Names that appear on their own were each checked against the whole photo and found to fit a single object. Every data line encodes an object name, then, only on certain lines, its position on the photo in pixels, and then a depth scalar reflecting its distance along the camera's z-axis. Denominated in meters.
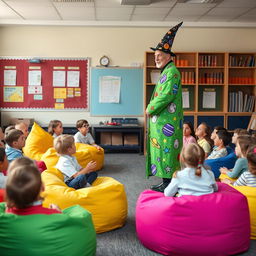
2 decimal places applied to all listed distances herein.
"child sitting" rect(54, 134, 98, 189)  2.95
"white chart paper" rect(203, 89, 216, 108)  7.21
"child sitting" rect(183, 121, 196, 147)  4.71
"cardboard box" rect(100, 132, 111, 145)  7.03
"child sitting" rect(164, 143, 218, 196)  2.29
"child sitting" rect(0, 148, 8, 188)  2.51
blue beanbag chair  4.09
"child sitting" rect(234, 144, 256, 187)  2.68
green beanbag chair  1.78
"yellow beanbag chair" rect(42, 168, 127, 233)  2.52
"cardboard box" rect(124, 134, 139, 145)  7.02
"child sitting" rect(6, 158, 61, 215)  1.69
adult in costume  3.35
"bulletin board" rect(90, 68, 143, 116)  7.09
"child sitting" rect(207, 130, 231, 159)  4.23
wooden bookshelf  6.93
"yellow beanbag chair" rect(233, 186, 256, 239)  2.54
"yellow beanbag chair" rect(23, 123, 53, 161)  4.56
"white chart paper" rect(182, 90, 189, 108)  7.14
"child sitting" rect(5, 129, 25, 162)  3.31
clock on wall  7.08
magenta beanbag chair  2.16
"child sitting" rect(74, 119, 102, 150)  5.31
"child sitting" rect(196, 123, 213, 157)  4.62
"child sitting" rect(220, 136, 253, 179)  3.28
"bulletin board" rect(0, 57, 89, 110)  7.07
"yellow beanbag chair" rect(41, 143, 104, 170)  3.96
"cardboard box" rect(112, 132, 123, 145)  7.00
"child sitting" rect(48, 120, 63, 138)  5.09
